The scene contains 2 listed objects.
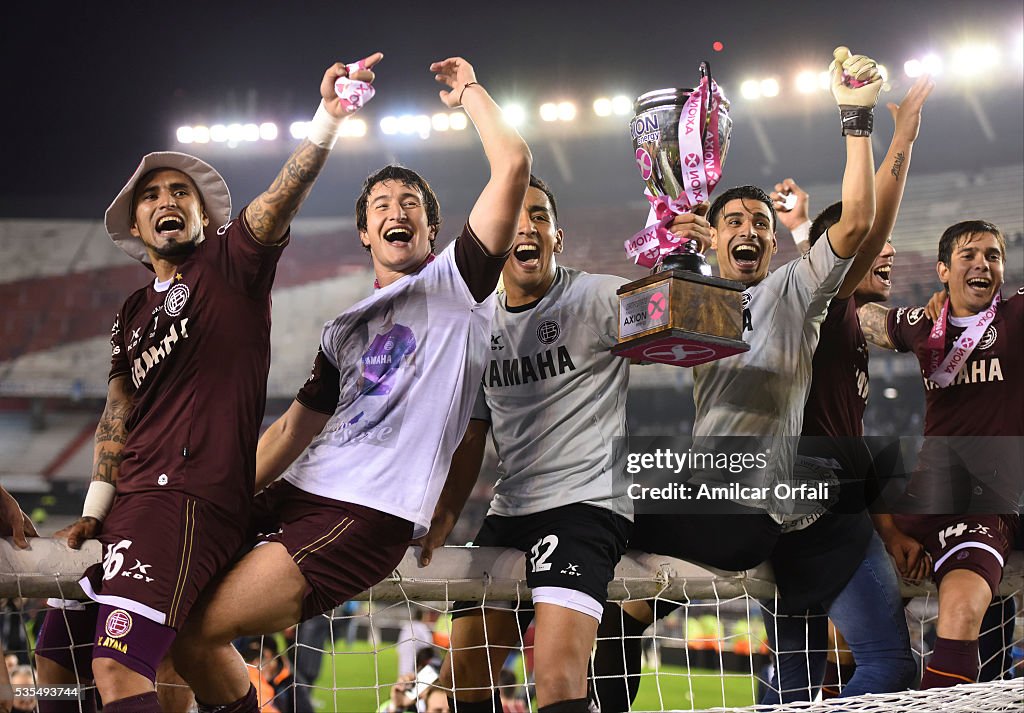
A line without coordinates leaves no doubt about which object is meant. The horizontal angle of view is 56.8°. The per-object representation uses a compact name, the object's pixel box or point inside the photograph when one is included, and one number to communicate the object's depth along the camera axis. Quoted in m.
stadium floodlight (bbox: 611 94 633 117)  13.25
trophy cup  2.31
